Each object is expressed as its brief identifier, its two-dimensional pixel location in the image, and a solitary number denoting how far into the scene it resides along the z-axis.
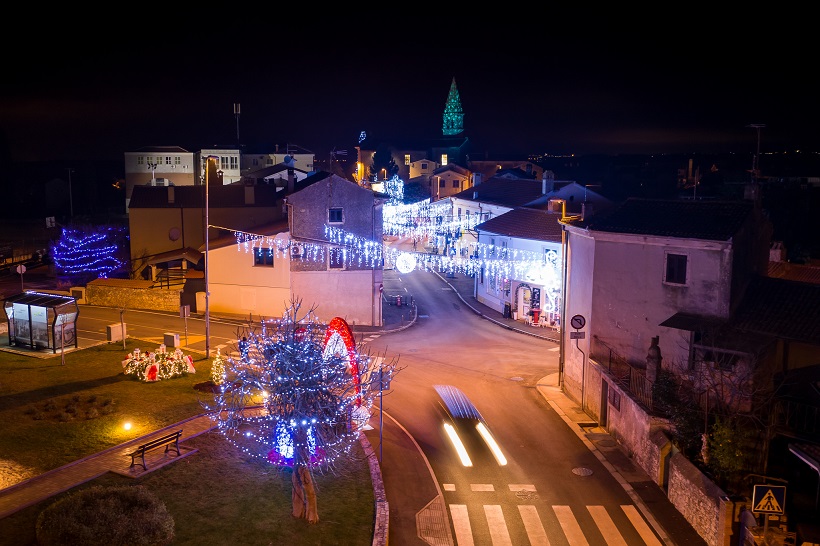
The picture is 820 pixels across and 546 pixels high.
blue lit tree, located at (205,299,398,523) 14.20
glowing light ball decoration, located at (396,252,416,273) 51.78
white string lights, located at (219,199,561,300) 37.94
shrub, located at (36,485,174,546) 12.71
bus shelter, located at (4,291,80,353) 29.00
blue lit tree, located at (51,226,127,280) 47.72
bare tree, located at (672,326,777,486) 15.77
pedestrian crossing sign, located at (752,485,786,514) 12.36
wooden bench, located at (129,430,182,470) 17.42
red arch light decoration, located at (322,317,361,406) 19.30
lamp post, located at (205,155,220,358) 29.53
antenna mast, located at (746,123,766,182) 25.81
